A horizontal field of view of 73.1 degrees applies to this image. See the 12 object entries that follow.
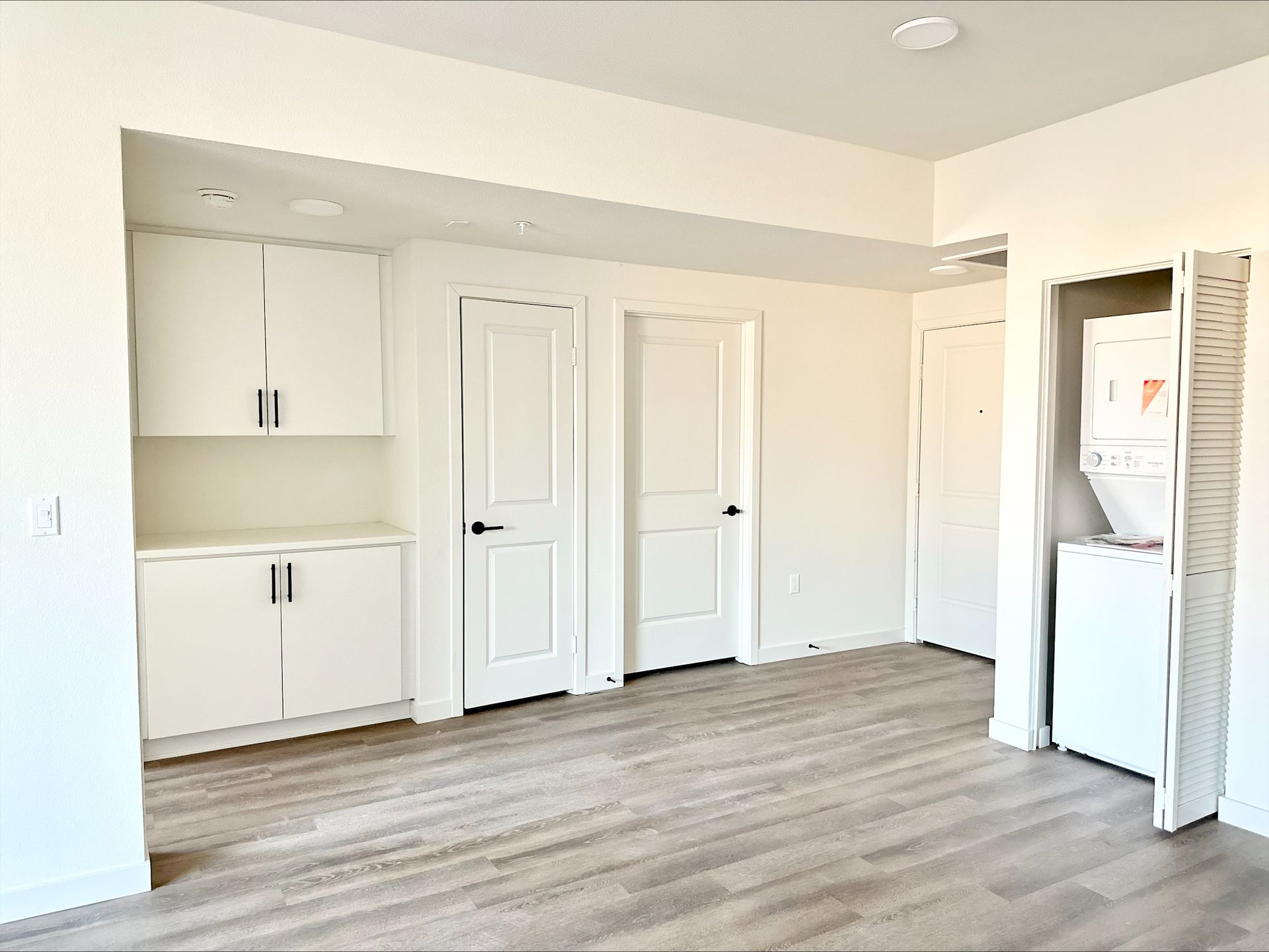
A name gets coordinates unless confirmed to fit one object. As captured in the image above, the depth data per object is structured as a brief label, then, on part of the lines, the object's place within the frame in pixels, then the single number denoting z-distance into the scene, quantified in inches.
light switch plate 94.7
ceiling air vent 171.3
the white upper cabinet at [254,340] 147.3
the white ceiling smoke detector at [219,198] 125.3
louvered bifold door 113.7
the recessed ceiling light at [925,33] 105.5
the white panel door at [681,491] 188.5
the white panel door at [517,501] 165.3
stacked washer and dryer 133.0
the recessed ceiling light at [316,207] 130.3
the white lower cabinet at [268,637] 140.8
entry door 200.1
